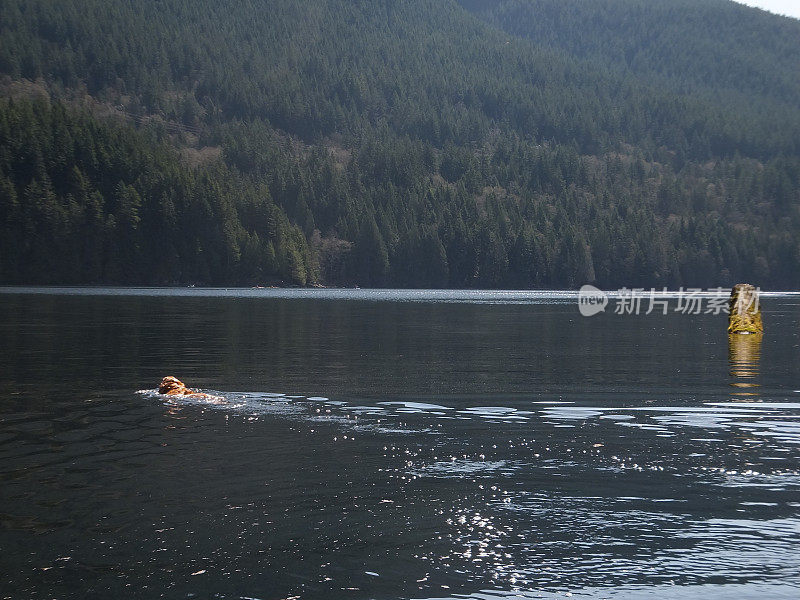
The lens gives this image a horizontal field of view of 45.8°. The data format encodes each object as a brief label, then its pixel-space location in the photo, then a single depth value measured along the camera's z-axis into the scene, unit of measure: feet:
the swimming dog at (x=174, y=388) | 119.55
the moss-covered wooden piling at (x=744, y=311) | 276.62
